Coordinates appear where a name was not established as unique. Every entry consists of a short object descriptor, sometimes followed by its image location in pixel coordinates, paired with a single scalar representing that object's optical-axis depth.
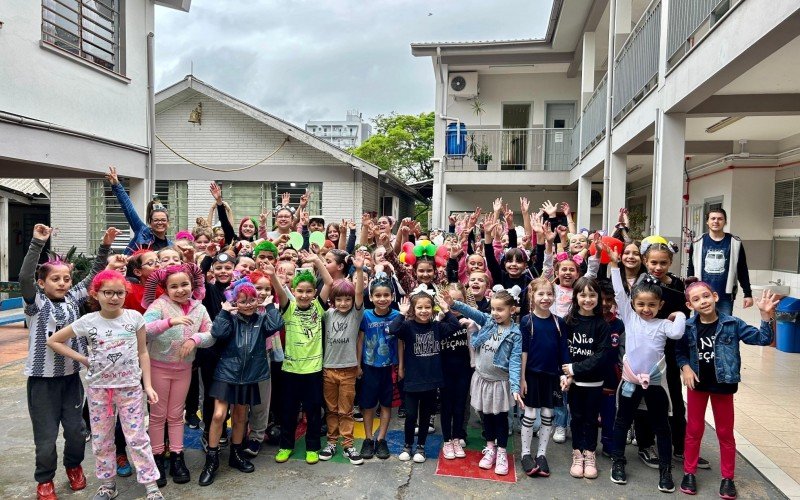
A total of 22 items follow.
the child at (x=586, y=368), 3.69
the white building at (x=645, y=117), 5.41
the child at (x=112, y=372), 3.20
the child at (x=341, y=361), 4.02
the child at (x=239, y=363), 3.62
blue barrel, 14.21
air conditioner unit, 14.91
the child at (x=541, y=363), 3.78
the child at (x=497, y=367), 3.79
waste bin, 7.15
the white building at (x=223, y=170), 13.00
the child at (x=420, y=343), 3.89
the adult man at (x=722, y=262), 4.82
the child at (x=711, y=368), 3.40
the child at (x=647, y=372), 3.57
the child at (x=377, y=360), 4.03
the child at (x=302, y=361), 3.93
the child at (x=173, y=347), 3.49
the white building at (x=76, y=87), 6.35
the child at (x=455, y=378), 4.04
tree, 31.28
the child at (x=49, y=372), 3.26
